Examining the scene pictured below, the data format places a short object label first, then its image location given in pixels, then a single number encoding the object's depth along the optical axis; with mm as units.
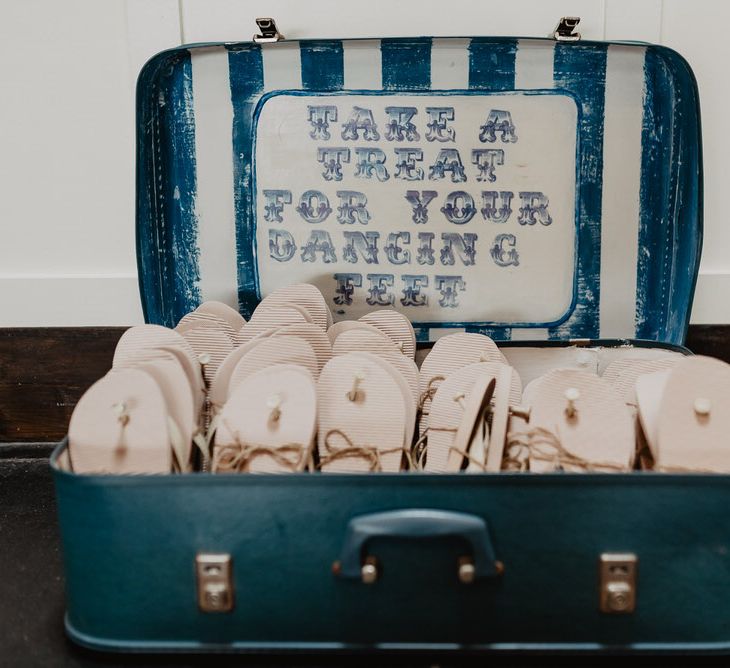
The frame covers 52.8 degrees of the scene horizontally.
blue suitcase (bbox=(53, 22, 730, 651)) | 1046
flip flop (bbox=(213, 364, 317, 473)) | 761
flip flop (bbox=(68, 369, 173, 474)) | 742
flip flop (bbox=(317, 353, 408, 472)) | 796
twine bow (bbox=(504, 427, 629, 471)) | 760
